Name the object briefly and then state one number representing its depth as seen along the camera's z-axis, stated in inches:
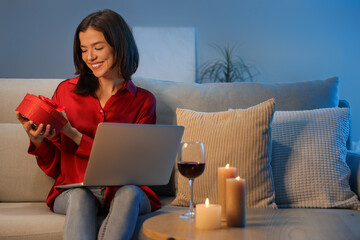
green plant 159.2
